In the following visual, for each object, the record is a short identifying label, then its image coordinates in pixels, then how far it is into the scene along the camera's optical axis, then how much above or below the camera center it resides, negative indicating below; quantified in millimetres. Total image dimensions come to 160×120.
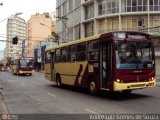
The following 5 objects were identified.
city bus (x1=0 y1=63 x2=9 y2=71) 94194 -1616
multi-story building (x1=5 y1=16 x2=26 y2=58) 140125 +12612
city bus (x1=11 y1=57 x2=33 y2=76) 52344 -634
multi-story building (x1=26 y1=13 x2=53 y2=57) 131375 +12851
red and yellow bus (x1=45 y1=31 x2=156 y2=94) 15734 -33
